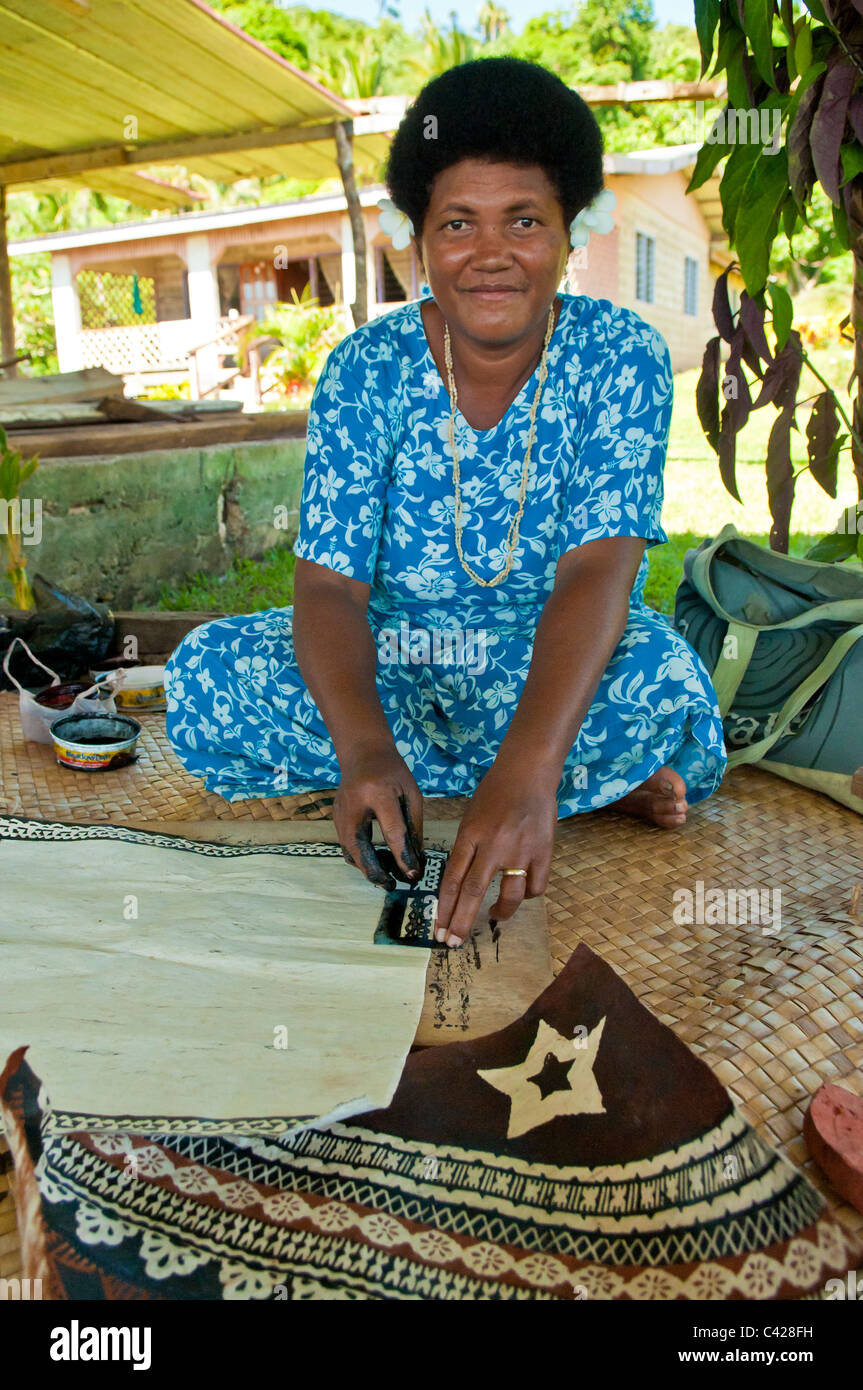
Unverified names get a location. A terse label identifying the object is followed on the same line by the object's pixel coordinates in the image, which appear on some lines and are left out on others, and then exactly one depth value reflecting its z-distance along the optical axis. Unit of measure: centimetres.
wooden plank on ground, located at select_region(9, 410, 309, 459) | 354
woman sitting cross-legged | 145
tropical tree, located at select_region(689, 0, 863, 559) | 154
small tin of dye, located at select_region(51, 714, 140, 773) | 209
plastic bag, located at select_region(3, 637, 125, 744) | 222
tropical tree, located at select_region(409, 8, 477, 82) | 1716
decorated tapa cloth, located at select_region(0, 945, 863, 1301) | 85
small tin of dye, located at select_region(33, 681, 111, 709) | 228
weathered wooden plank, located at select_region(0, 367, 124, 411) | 427
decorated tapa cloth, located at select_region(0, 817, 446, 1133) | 103
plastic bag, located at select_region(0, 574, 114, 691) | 261
